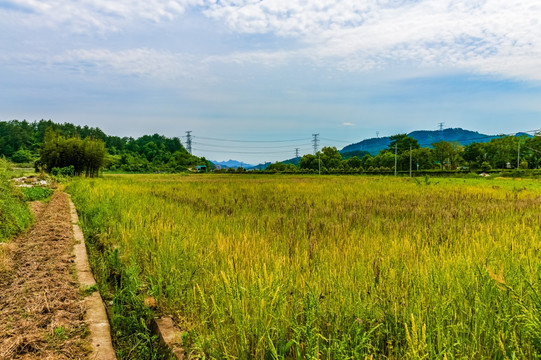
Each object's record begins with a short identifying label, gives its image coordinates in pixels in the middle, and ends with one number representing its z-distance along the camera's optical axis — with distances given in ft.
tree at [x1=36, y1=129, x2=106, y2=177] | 95.25
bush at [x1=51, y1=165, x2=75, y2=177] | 91.09
